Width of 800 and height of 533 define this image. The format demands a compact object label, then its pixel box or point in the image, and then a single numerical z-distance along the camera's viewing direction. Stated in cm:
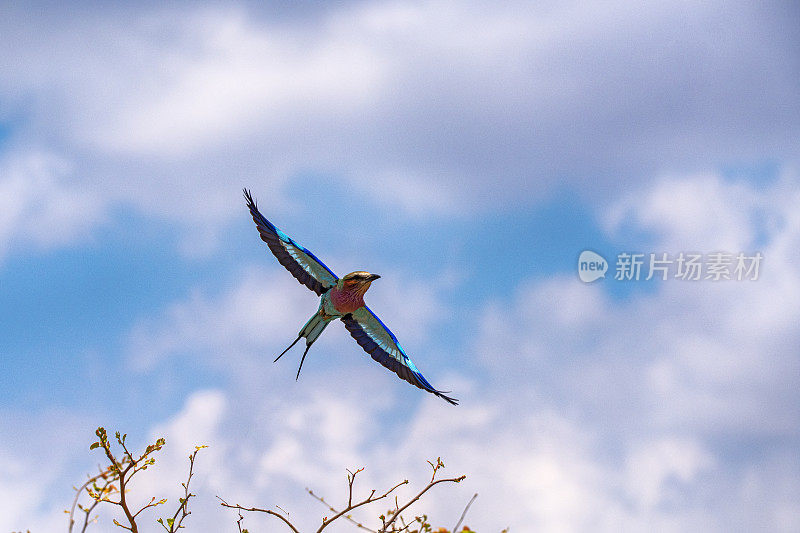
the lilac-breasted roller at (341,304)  1969
